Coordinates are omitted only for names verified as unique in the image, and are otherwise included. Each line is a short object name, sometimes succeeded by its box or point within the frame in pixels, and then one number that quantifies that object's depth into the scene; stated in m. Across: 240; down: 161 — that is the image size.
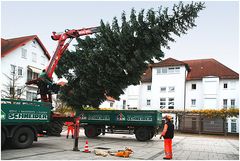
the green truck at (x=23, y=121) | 12.21
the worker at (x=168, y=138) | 11.72
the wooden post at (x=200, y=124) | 37.64
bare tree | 32.43
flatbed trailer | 19.73
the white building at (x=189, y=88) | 43.50
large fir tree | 19.94
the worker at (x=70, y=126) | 19.74
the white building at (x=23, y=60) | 37.41
